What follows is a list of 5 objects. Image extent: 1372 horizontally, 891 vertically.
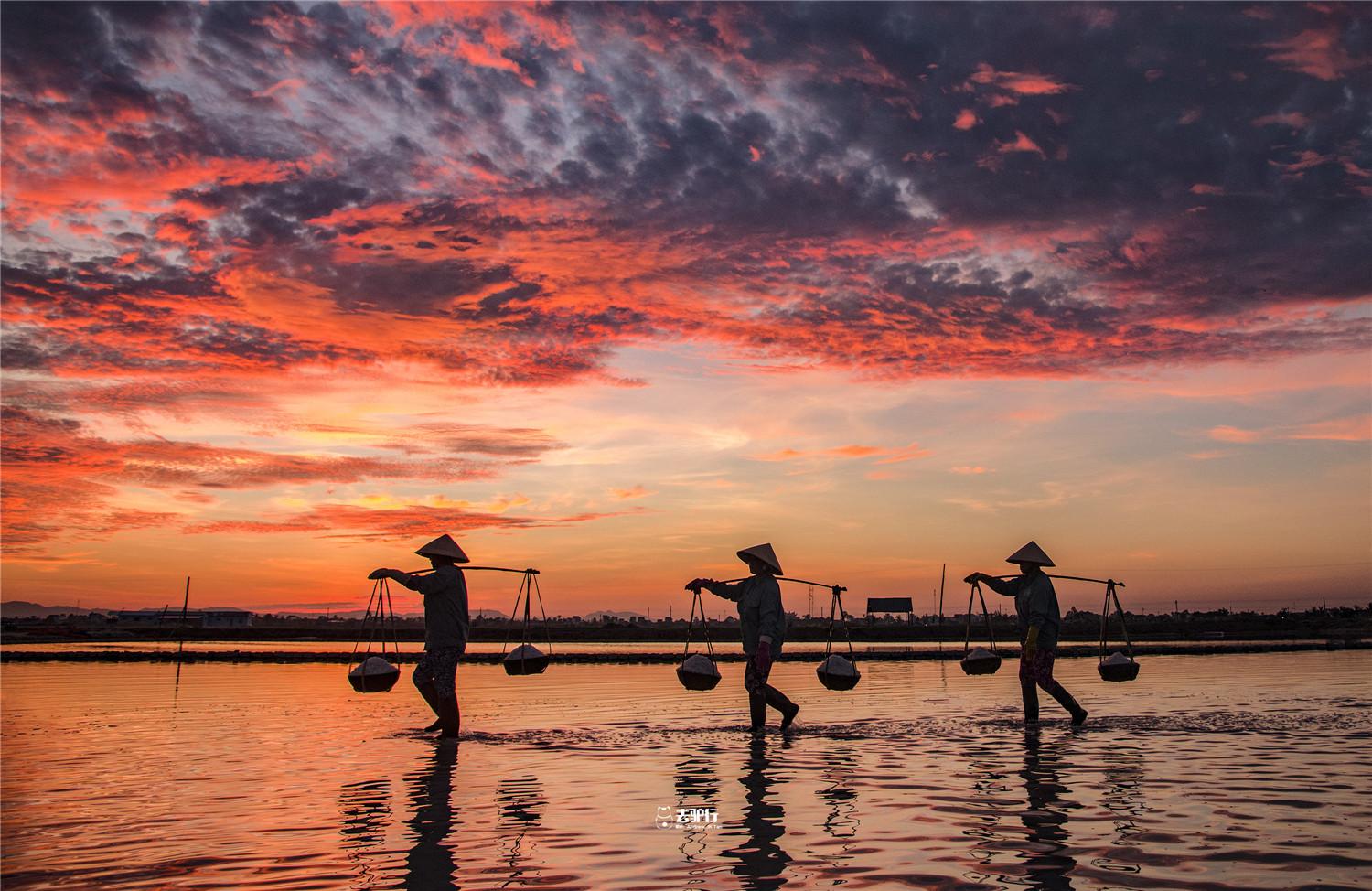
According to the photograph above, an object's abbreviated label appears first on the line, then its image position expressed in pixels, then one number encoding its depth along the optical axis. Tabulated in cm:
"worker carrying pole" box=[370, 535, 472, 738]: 1511
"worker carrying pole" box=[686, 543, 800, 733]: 1523
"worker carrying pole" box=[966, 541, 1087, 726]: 1584
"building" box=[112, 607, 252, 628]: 17075
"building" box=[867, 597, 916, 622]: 12951
